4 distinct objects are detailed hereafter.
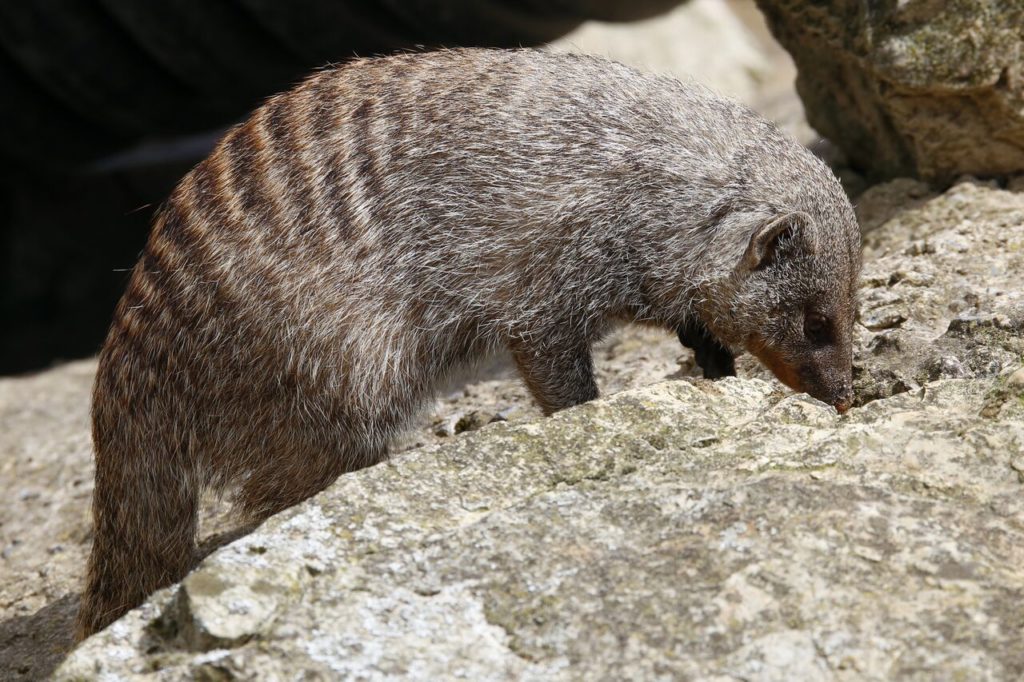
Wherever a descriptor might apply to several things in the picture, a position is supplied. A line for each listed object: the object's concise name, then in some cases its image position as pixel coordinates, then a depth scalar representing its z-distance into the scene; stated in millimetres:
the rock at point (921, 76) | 8312
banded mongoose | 6746
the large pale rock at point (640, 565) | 4250
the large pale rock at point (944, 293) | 6320
